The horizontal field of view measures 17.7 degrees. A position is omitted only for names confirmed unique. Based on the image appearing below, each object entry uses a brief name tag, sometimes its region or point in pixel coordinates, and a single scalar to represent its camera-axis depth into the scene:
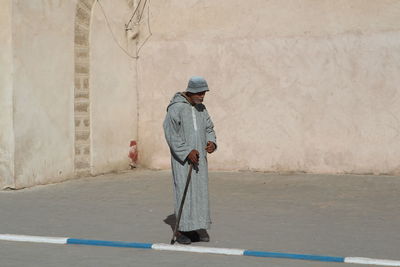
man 12.17
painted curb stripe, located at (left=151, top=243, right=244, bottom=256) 11.34
